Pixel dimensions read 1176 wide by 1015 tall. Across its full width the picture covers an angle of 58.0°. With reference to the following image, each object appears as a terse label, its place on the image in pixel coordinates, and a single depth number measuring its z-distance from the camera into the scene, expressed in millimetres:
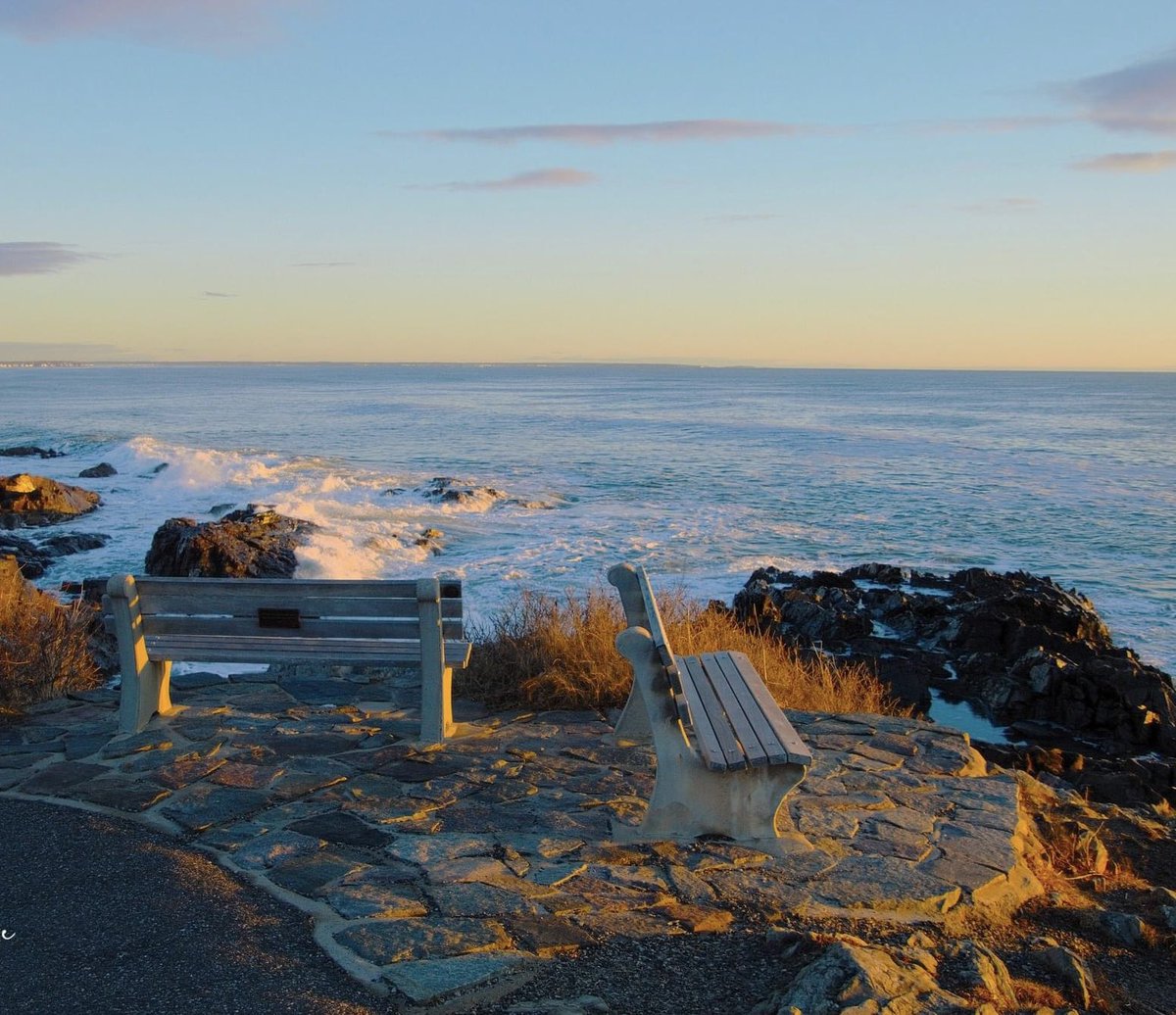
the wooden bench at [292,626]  6027
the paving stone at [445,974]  3479
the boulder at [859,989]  3254
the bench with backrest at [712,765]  4582
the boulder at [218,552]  15383
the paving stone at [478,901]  4059
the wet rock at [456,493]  26062
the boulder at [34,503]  21281
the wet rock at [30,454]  35844
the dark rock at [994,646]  10797
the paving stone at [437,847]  4582
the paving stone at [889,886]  4332
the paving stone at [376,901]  4020
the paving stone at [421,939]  3717
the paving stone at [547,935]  3791
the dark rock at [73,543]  18562
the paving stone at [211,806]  4949
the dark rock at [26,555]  16812
